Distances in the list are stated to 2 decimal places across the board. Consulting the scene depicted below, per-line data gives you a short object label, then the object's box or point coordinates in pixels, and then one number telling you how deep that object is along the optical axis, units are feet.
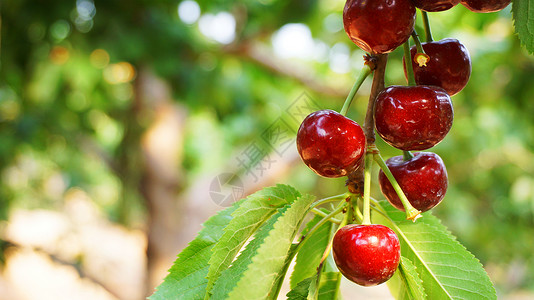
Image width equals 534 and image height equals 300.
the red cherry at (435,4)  1.61
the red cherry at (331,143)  1.62
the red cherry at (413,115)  1.64
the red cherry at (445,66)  1.70
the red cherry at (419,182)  1.68
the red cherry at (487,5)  1.65
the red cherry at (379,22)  1.62
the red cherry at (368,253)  1.61
